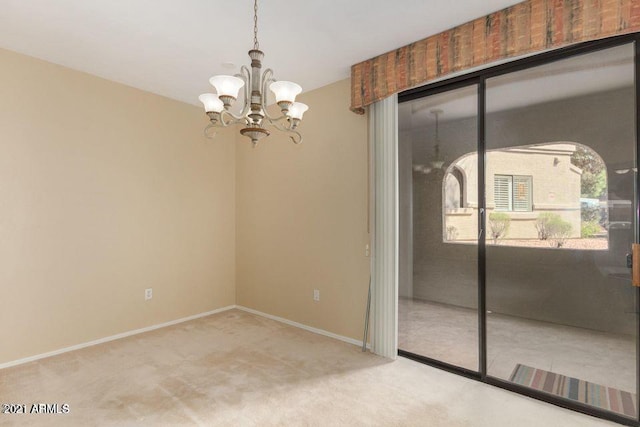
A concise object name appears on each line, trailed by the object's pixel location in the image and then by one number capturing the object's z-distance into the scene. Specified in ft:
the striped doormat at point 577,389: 7.12
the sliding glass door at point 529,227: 7.26
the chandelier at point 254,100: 6.32
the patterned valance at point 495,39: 6.77
